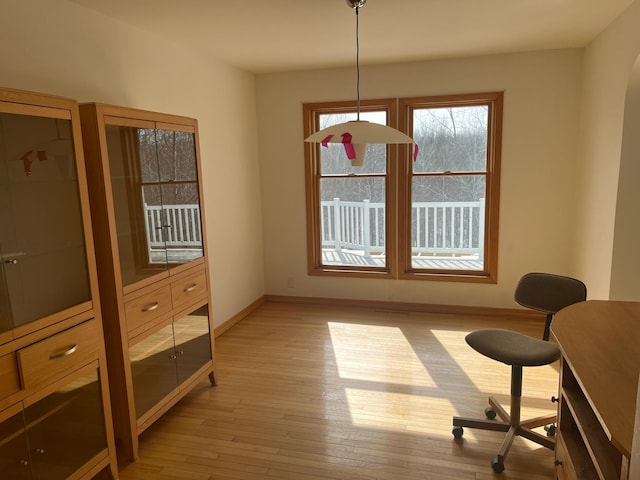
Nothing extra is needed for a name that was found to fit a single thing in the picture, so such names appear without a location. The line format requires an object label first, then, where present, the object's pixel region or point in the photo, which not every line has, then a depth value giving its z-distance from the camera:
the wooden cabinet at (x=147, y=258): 2.32
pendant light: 2.37
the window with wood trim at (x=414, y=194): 4.58
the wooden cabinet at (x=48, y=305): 1.86
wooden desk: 1.22
